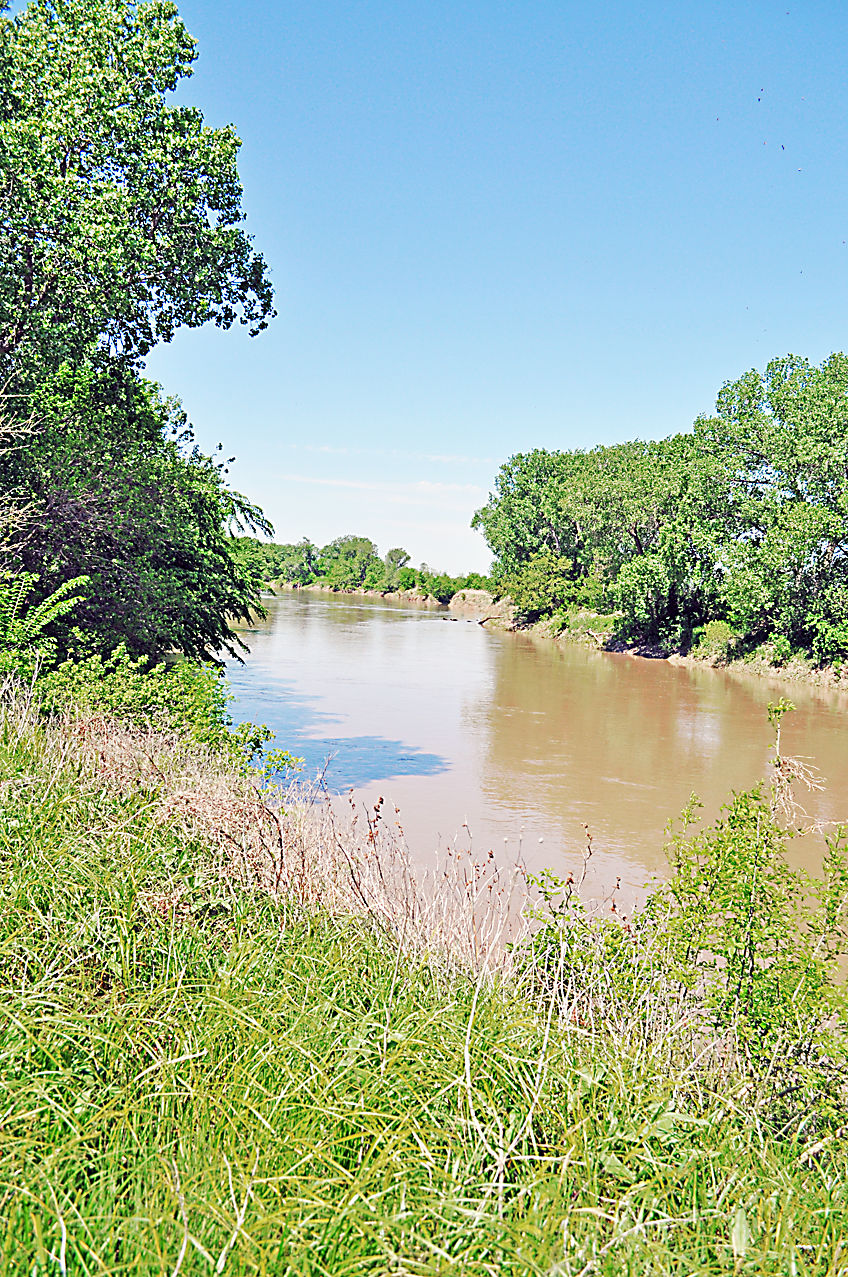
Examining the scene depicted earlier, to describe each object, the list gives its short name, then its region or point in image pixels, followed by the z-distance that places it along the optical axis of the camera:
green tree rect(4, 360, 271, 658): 12.01
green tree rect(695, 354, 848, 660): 27.91
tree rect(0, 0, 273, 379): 10.91
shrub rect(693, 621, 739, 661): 32.41
